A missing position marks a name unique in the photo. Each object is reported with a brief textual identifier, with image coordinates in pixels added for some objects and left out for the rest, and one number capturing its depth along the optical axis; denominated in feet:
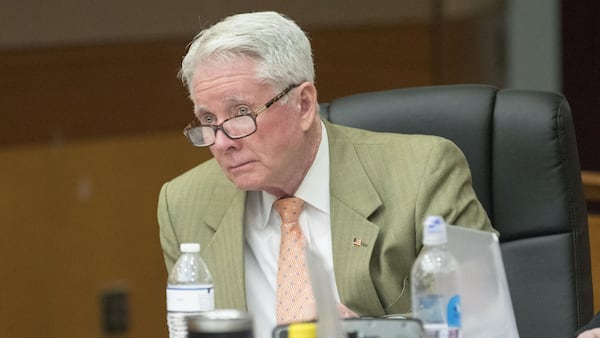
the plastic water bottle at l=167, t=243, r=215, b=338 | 13.66
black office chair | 17.15
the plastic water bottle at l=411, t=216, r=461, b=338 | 12.45
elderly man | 16.51
